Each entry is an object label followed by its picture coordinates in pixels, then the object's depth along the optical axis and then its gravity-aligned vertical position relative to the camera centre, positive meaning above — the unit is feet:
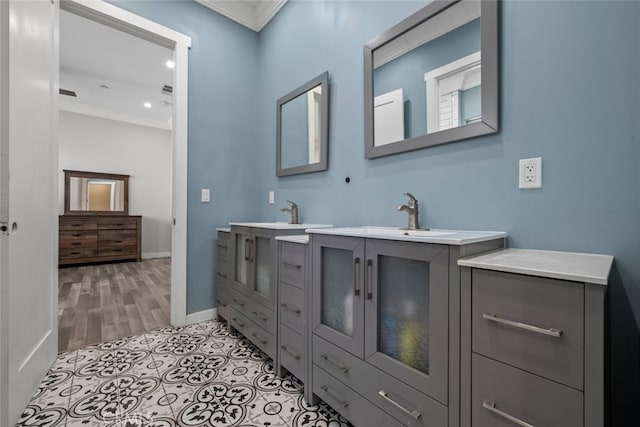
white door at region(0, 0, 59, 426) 3.84 +0.25
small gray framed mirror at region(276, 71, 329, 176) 6.60 +2.27
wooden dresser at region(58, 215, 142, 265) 14.85 -1.47
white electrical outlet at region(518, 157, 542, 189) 3.53 +0.54
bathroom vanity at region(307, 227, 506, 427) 2.88 -1.40
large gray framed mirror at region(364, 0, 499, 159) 3.95 +2.28
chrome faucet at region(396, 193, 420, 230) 4.58 +0.01
